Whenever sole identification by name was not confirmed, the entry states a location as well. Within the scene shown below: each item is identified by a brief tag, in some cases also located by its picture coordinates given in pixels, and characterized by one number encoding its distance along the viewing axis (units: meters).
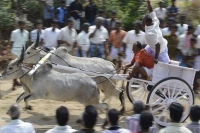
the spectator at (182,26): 14.22
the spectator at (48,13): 15.93
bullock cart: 10.55
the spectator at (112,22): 14.90
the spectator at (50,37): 13.53
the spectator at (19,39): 13.28
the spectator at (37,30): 13.57
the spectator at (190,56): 13.19
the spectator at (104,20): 15.01
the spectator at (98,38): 13.89
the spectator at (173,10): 15.89
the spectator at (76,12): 15.56
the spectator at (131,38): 13.55
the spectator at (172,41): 13.62
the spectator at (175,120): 7.05
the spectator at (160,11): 16.05
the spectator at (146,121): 6.95
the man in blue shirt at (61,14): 15.59
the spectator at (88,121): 6.91
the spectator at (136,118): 7.60
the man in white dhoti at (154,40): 10.48
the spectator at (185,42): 13.31
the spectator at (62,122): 7.00
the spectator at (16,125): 7.09
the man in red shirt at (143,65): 10.76
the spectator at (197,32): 14.10
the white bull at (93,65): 11.59
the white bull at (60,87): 10.78
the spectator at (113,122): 7.04
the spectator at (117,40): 13.88
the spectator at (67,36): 13.57
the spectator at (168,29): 14.05
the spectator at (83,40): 13.63
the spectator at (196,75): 12.98
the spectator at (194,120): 7.38
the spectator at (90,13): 15.91
